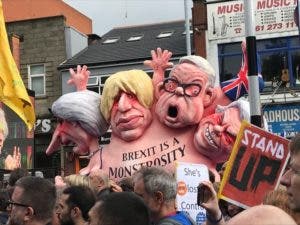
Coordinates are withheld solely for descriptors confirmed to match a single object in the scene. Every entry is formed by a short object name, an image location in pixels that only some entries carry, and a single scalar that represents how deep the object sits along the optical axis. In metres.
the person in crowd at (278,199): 3.55
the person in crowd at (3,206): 5.50
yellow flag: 9.34
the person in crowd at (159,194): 4.36
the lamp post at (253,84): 6.79
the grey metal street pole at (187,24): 19.23
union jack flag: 8.80
